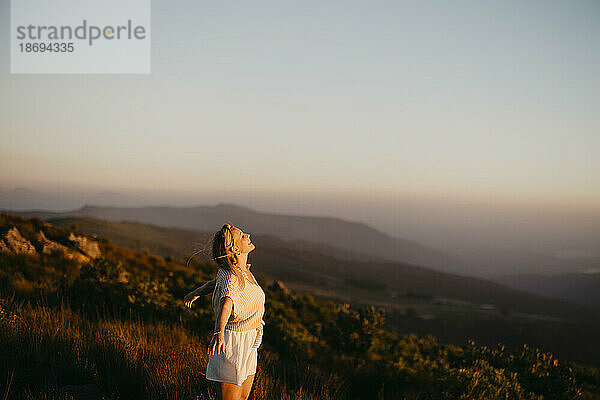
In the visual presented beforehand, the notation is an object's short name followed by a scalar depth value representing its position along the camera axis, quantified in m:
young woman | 3.89
